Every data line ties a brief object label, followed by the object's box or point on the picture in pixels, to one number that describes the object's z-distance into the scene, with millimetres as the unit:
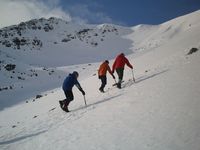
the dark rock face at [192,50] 13505
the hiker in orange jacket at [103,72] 11549
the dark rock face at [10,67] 31396
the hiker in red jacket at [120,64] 11464
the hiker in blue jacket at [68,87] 9472
